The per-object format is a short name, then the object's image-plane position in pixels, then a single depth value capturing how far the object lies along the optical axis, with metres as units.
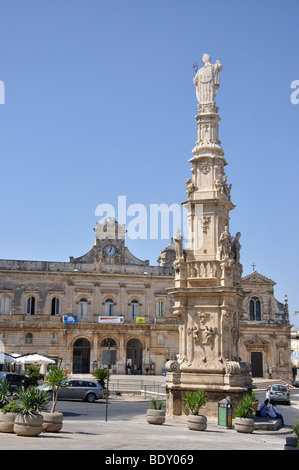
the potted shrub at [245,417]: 16.34
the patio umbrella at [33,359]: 34.22
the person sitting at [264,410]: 19.45
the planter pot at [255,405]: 19.59
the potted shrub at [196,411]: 16.16
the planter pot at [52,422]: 13.94
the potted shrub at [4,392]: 14.52
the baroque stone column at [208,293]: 18.88
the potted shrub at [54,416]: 13.96
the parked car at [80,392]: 28.50
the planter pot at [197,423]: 16.14
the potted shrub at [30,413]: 12.62
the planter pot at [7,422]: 12.90
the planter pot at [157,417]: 17.28
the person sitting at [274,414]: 19.28
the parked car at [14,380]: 23.61
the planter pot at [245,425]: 16.34
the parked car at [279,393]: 33.11
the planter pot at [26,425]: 12.60
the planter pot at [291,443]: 10.37
